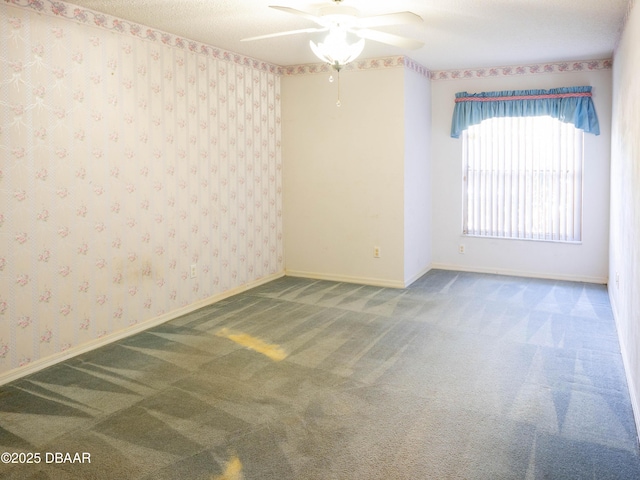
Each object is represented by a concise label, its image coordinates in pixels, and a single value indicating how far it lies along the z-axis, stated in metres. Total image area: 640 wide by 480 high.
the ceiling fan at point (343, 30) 3.29
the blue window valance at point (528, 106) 5.88
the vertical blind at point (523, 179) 6.16
